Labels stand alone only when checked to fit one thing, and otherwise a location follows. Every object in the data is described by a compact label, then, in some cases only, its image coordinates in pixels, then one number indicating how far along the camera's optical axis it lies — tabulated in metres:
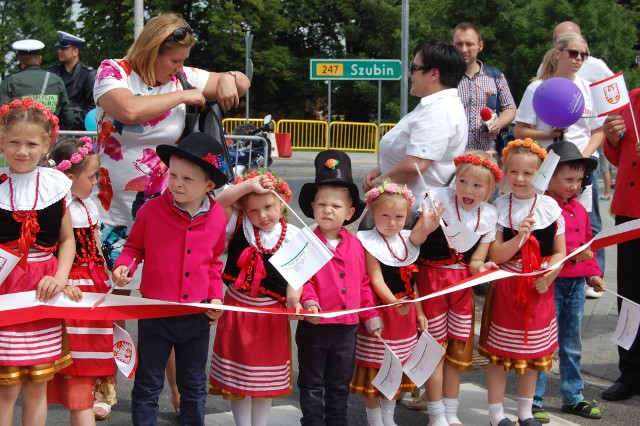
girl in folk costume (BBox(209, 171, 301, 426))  4.30
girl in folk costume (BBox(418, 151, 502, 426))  4.73
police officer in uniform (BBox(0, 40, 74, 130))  8.80
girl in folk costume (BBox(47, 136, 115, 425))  4.11
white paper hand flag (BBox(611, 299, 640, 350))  4.97
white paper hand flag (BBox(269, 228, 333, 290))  4.00
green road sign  14.44
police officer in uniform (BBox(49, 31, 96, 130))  9.86
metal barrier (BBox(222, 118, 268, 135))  29.82
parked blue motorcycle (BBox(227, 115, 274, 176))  10.07
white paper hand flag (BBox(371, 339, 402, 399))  4.49
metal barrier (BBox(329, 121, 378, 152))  33.47
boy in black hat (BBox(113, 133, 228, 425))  4.07
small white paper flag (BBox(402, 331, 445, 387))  4.57
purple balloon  5.29
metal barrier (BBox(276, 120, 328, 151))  33.34
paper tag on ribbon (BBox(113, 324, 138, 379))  4.10
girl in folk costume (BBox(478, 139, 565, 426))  4.78
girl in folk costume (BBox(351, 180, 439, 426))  4.59
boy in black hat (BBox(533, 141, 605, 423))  5.04
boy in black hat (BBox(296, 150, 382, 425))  4.41
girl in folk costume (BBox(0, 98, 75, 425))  3.81
